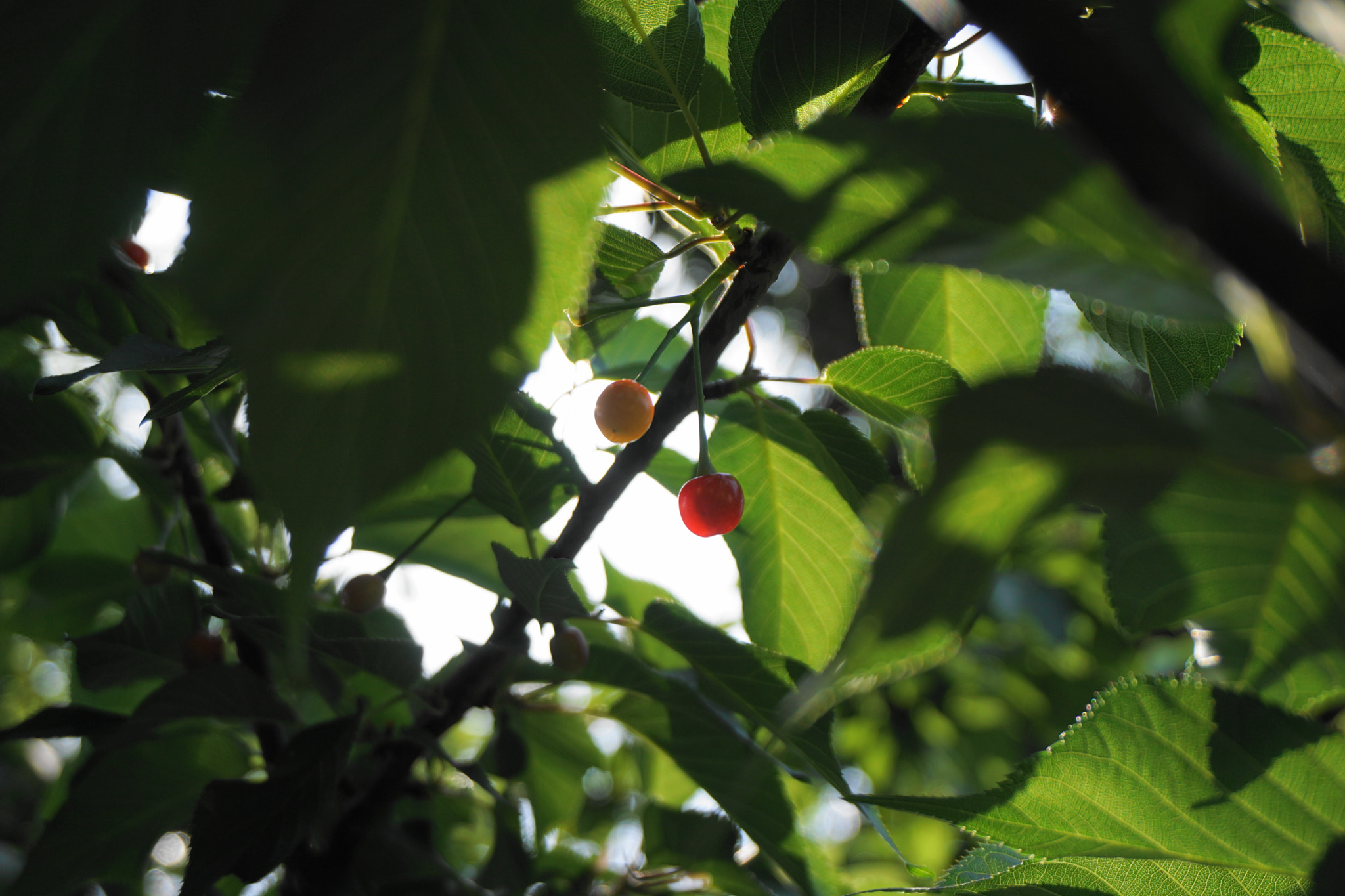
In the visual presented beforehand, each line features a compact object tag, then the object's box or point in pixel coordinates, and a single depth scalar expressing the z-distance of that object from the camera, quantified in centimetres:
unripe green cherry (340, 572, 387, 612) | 68
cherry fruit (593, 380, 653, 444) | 63
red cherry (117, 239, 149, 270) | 73
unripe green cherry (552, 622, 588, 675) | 65
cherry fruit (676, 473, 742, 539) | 62
